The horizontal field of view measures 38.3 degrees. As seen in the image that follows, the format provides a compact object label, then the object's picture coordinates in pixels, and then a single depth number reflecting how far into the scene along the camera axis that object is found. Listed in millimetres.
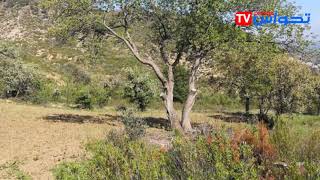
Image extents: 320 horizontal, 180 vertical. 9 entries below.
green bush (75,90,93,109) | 29689
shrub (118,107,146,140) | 12453
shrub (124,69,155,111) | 30062
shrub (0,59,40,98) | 34031
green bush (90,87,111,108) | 31609
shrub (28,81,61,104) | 31750
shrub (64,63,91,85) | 46138
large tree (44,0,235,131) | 17547
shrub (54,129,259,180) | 4812
